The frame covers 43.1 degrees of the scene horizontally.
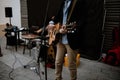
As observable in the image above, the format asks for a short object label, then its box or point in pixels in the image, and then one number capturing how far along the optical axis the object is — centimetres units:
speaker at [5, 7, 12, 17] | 449
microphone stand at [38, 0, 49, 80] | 210
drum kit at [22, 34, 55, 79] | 243
